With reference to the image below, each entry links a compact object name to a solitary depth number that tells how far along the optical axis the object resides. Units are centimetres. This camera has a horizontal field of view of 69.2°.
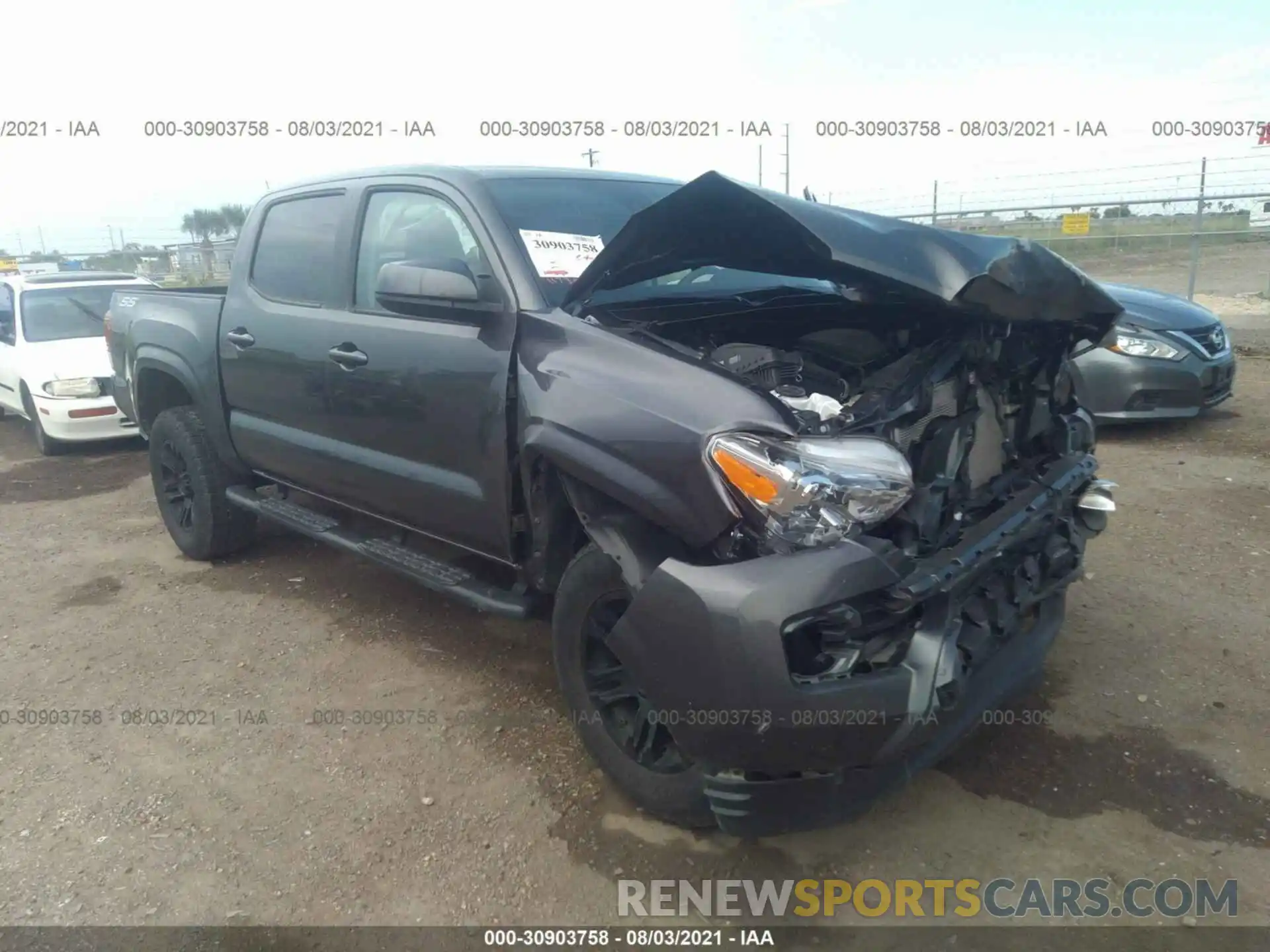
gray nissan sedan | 635
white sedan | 794
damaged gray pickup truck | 219
